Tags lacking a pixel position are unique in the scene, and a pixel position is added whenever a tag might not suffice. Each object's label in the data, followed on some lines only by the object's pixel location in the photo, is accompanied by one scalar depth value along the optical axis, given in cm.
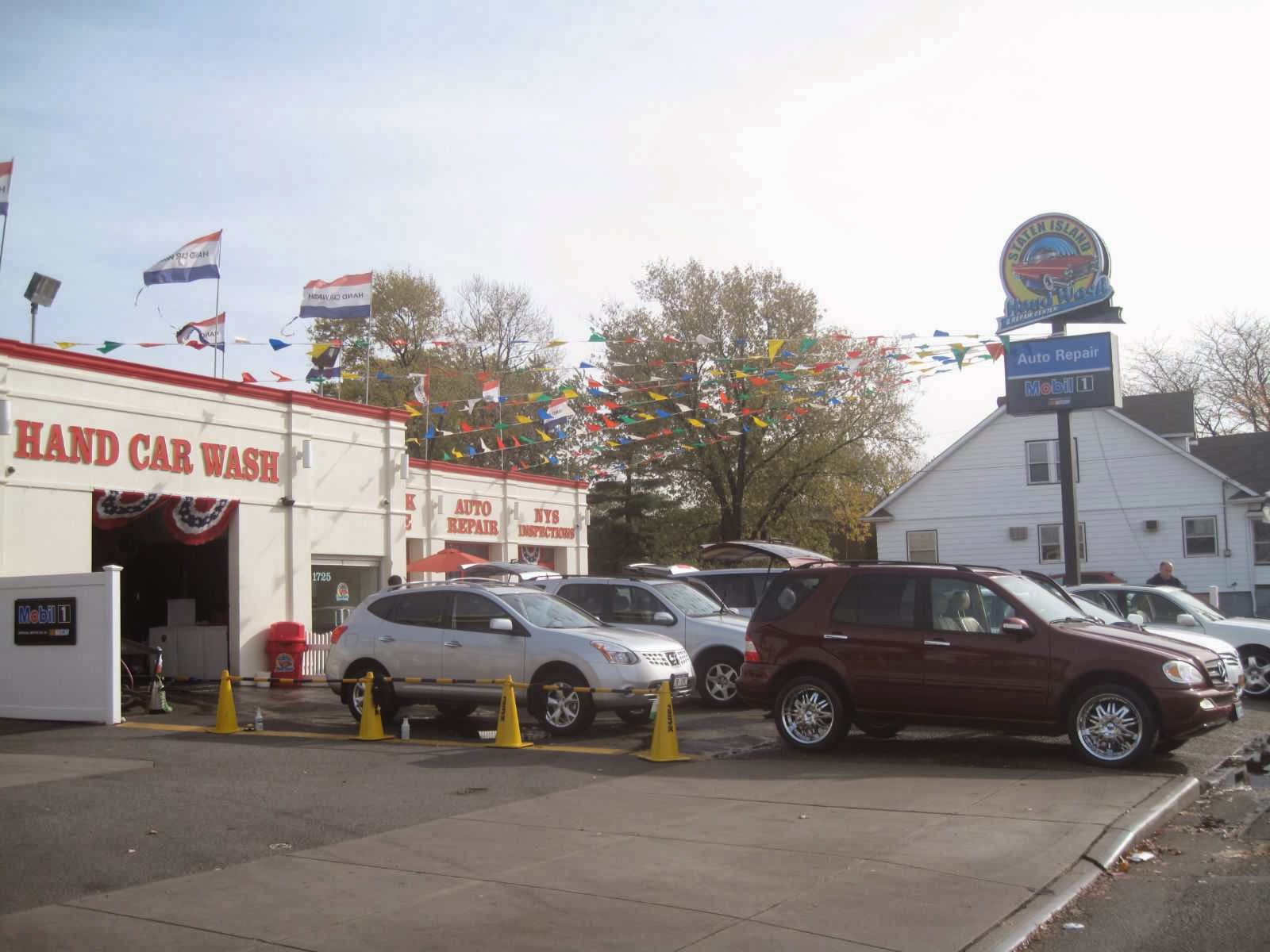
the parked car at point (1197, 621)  1689
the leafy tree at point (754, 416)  3938
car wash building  1855
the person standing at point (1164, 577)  2055
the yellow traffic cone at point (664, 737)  1179
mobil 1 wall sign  1611
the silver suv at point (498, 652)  1367
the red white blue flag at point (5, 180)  1944
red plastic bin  2141
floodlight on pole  2061
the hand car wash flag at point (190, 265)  2272
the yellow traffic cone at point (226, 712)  1470
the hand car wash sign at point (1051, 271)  2295
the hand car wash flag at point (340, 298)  2398
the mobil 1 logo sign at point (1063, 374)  2316
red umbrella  2647
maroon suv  1080
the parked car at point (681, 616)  1634
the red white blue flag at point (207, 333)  2317
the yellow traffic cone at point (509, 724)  1283
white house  3434
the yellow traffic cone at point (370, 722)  1387
